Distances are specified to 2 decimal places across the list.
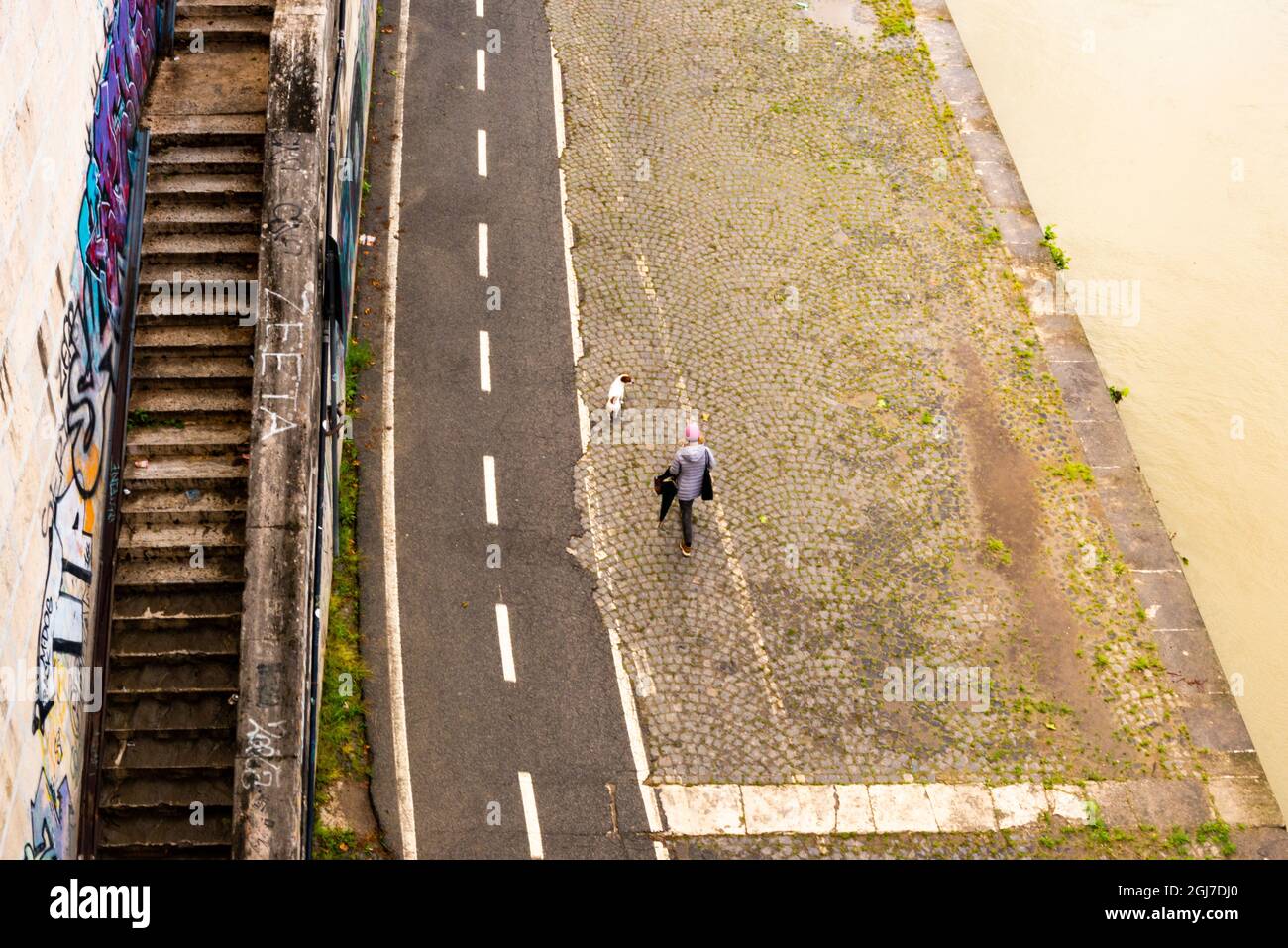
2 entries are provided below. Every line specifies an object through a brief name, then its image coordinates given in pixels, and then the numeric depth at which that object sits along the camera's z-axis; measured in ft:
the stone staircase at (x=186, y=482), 39.52
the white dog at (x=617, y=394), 53.52
